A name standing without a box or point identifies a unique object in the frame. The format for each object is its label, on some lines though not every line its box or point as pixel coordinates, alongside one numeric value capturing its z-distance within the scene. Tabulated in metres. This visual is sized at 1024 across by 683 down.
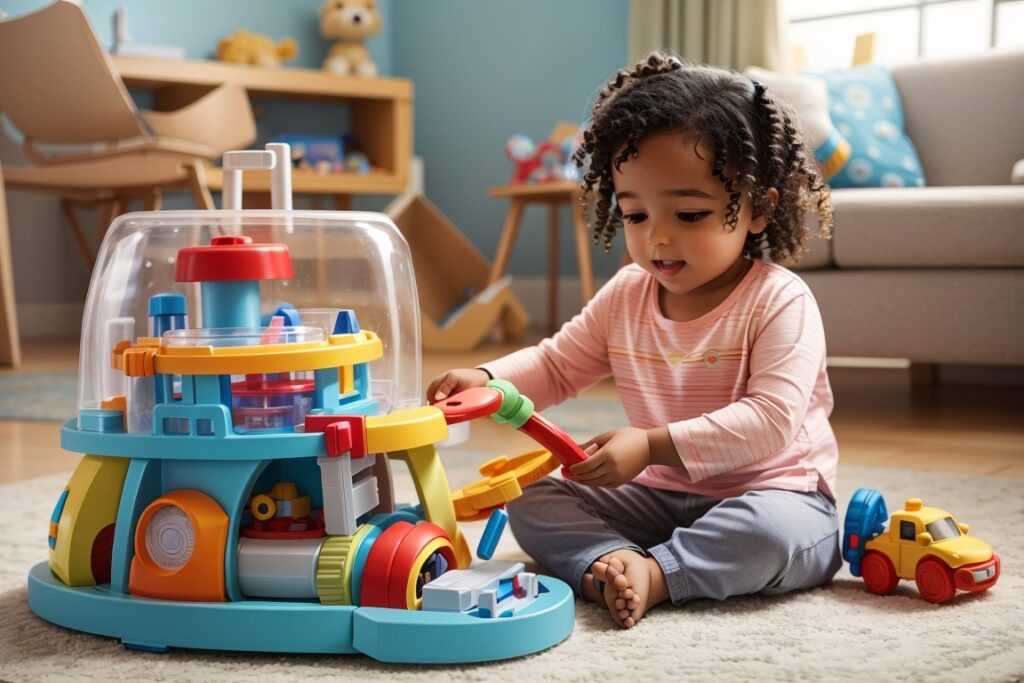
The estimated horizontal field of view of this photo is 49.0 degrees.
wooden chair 2.74
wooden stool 3.43
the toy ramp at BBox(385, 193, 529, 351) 3.77
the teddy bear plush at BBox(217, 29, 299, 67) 4.00
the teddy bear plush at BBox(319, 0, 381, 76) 4.23
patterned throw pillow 2.61
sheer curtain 3.37
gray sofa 2.06
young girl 0.98
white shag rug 0.80
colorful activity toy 0.83
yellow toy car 0.98
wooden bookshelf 3.75
